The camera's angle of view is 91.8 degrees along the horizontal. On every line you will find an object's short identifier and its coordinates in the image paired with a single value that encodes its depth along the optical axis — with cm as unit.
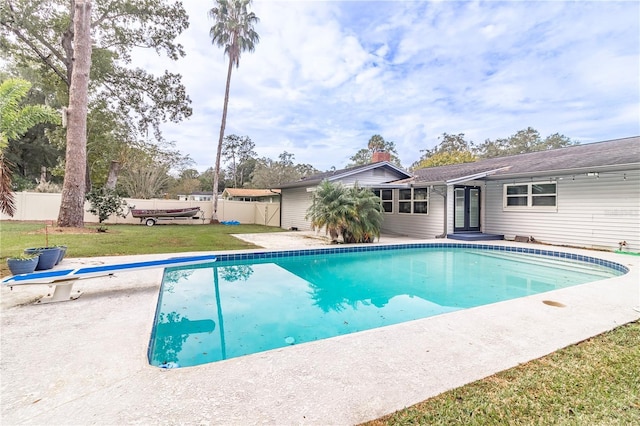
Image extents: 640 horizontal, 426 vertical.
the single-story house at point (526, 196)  887
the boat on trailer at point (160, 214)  1712
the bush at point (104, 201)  1351
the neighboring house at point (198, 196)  3673
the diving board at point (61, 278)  431
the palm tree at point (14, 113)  641
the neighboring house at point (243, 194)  3009
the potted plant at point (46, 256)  574
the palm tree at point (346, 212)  1034
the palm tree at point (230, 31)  1867
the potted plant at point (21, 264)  521
